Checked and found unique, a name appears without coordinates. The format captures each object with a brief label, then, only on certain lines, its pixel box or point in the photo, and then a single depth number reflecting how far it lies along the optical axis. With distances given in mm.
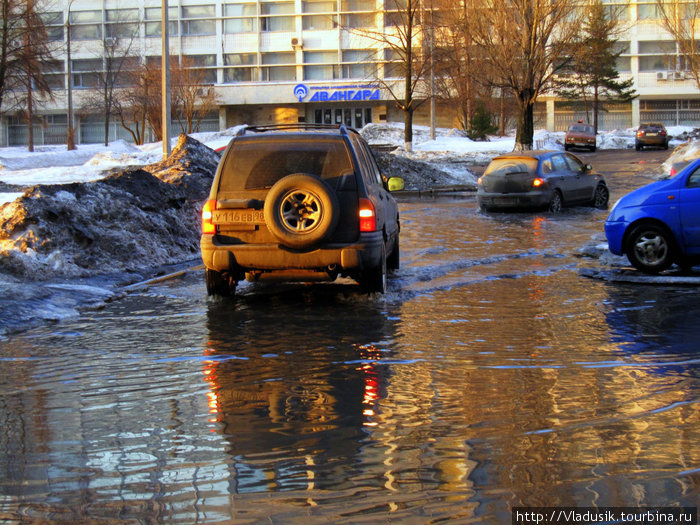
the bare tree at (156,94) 71000
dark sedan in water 21125
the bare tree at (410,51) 49656
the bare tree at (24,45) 43281
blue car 11164
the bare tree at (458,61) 41812
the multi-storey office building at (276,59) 90750
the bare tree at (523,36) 39406
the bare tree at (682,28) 47016
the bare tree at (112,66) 75375
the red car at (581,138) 61875
